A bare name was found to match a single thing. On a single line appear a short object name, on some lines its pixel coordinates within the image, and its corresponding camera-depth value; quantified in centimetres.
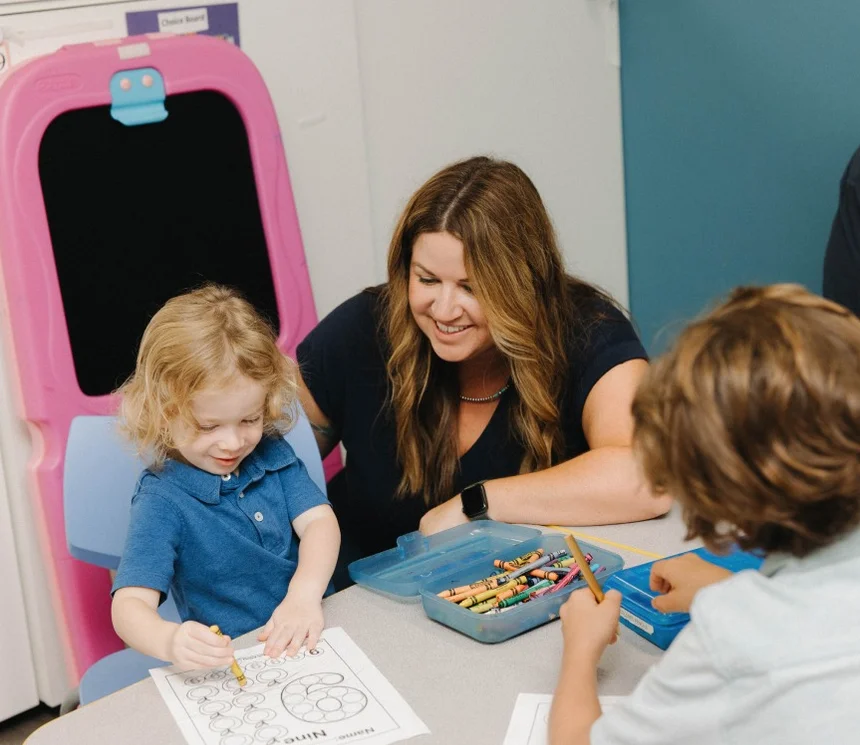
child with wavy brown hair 83
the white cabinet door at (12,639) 216
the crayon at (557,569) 135
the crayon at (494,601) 128
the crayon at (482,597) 130
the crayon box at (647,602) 123
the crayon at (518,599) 129
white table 112
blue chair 160
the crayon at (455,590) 133
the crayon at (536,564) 137
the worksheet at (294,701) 110
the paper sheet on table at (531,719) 107
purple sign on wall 212
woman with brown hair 163
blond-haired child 139
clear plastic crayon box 127
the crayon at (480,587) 131
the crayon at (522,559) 141
